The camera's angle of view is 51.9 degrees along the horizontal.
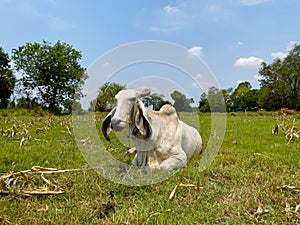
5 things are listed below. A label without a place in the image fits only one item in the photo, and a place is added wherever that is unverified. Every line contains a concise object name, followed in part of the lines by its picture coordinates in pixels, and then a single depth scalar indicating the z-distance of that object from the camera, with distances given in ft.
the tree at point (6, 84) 109.70
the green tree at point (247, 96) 183.62
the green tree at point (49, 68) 111.24
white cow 10.46
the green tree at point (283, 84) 145.07
